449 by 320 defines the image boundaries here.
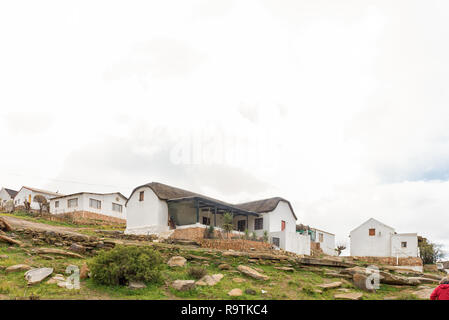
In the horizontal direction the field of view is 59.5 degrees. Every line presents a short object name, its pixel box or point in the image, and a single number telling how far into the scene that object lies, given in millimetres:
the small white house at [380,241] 41781
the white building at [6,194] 60544
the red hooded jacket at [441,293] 9477
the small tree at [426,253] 44056
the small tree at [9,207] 41094
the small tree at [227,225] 29781
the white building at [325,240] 49538
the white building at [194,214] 33344
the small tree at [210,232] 29391
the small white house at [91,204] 45344
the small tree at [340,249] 49188
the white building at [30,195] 52500
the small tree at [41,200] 43625
